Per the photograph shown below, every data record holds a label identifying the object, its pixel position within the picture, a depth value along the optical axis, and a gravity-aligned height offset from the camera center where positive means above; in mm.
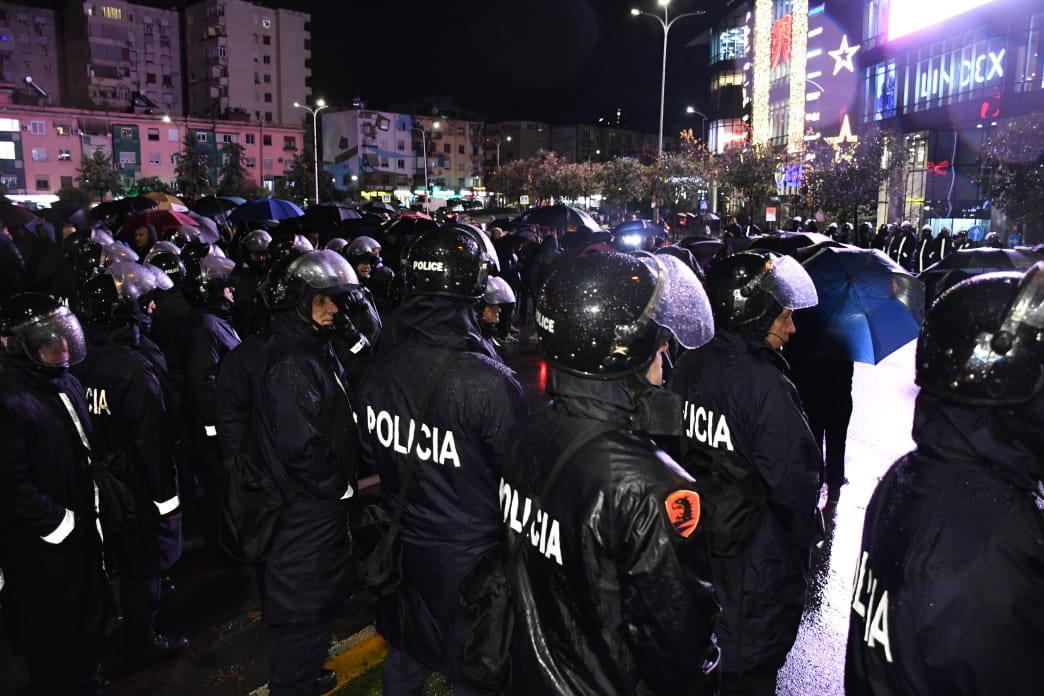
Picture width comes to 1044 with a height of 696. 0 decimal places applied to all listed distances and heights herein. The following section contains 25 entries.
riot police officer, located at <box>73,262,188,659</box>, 4215 -1196
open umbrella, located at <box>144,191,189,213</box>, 15684 +557
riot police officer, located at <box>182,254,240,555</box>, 5207 -876
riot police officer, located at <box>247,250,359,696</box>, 3309 -1214
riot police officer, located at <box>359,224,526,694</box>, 2846 -877
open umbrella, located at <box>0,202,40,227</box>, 11930 +119
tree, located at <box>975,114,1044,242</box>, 20969 +2089
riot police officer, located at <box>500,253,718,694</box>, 1898 -756
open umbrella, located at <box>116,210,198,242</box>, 12078 +66
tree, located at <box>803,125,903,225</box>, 32281 +2786
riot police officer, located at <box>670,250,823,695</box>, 3059 -1132
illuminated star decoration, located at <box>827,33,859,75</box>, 48719 +12062
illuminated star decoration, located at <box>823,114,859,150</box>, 44469 +6457
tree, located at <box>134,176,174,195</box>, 54500 +2999
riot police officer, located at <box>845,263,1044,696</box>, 1649 -674
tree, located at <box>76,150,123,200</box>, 59031 +3813
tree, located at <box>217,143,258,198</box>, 65250 +4449
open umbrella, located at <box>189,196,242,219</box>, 17516 +477
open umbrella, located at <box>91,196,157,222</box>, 14578 +330
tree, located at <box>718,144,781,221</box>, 39156 +3243
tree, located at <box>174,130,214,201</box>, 64812 +4810
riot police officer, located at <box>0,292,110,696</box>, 3307 -1324
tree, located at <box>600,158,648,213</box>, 46969 +3431
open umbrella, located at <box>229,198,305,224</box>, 14625 +292
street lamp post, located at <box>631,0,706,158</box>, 32156 +9553
